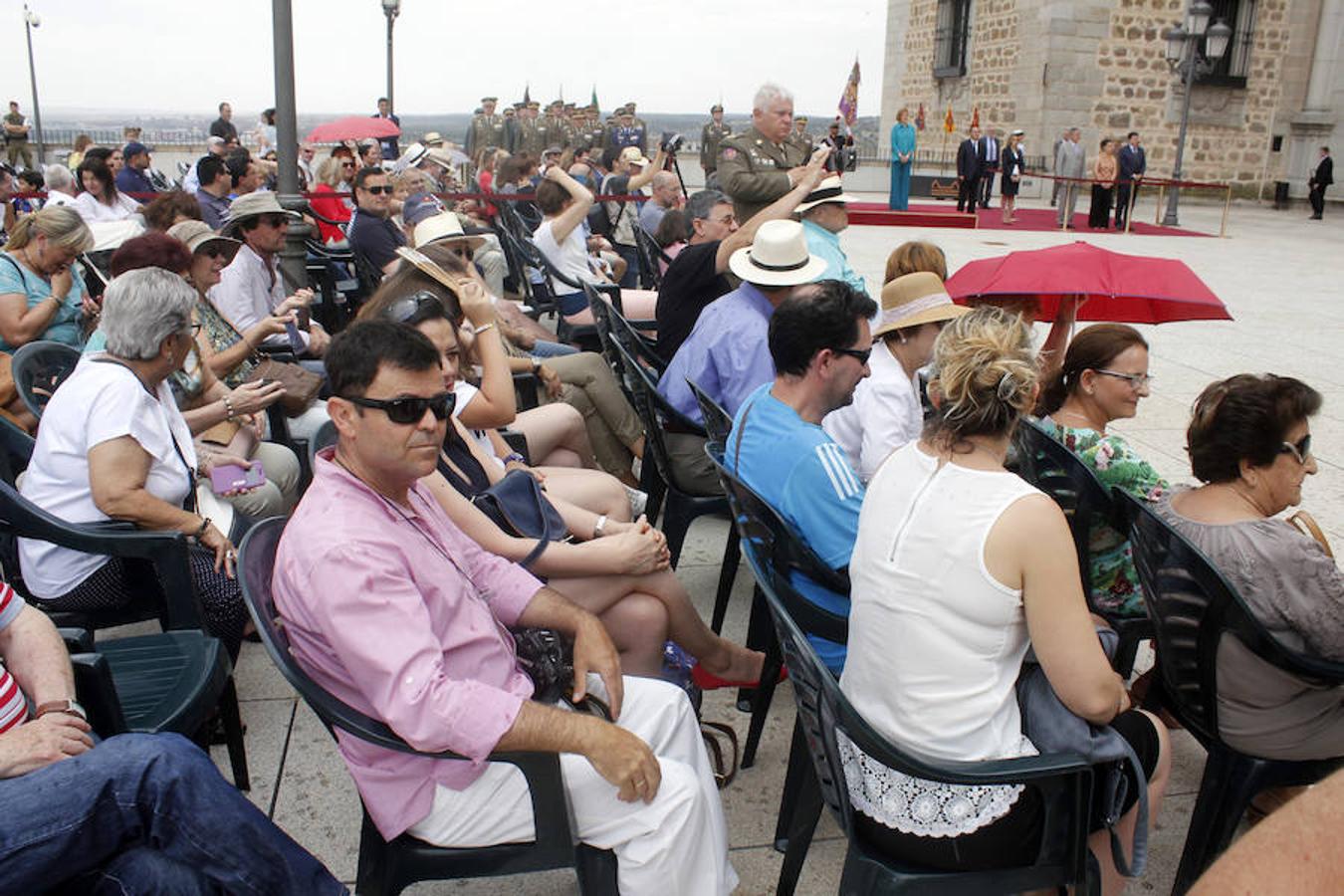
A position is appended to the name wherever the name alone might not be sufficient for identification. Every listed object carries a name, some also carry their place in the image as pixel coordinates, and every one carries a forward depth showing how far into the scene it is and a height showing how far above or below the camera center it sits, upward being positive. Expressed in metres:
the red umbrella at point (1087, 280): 4.04 -0.42
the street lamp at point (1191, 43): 19.75 +2.40
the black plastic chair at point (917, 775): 1.81 -1.09
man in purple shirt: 3.80 -0.66
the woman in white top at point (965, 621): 1.88 -0.81
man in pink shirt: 1.85 -0.93
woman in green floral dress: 2.99 -0.73
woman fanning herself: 2.80 -1.12
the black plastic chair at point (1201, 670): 2.28 -1.07
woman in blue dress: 20.86 +0.09
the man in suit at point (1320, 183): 22.72 -0.12
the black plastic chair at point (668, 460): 3.73 -1.06
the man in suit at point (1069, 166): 19.67 +0.03
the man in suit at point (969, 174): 20.97 -0.19
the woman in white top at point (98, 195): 8.05 -0.47
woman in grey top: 2.31 -0.82
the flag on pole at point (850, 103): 32.47 +1.72
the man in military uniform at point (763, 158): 5.88 -0.01
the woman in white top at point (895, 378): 3.38 -0.68
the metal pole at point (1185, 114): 20.06 +1.08
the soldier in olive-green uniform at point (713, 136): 18.84 +0.33
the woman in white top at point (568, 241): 6.60 -0.58
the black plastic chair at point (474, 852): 1.91 -1.26
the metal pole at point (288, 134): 6.73 +0.03
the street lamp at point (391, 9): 16.09 +1.99
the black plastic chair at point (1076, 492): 2.85 -0.87
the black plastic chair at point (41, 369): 3.45 -0.79
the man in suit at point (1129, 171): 19.34 -0.01
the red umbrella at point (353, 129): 12.23 +0.14
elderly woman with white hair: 2.83 -0.85
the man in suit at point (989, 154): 21.37 +0.21
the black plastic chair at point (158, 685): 2.14 -1.21
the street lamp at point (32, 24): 27.53 +2.89
